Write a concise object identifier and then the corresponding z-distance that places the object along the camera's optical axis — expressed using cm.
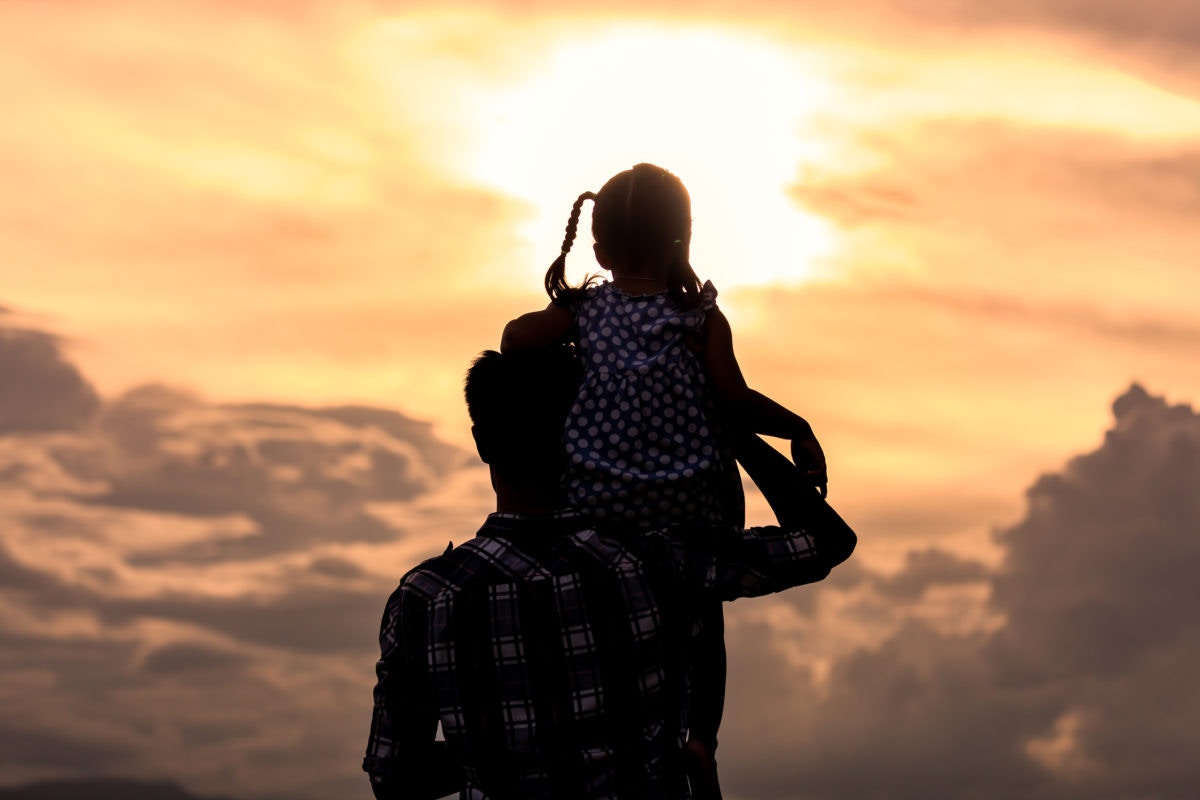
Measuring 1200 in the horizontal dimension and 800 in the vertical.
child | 471
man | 442
